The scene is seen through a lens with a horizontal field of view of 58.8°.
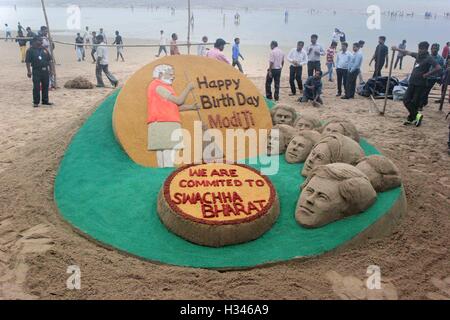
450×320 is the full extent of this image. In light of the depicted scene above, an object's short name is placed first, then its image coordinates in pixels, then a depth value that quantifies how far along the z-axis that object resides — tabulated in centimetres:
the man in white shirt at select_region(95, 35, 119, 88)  1170
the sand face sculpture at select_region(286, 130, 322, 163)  546
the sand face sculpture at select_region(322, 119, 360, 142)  580
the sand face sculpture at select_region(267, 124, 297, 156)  586
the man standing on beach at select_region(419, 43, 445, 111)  1000
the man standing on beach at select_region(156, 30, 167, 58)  1812
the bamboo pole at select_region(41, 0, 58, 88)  1190
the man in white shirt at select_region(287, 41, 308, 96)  1165
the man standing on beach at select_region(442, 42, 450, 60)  1500
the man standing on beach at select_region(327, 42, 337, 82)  1413
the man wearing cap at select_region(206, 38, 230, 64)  912
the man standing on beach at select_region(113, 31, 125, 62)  1857
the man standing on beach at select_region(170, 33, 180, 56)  1406
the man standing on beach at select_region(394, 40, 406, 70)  1705
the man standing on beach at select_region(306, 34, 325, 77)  1184
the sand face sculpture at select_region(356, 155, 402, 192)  463
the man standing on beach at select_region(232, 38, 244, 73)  1380
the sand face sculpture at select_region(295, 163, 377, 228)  414
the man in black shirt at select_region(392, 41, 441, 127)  841
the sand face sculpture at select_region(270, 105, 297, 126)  663
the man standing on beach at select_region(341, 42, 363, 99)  1113
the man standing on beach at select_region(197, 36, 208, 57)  1336
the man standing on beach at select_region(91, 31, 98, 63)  1768
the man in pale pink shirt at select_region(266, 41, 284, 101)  1079
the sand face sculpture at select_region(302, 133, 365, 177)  492
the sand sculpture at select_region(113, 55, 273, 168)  569
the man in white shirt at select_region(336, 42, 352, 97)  1134
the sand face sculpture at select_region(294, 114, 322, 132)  623
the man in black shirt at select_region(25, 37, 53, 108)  944
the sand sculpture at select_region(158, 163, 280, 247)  393
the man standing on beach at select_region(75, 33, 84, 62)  1838
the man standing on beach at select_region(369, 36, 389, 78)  1200
